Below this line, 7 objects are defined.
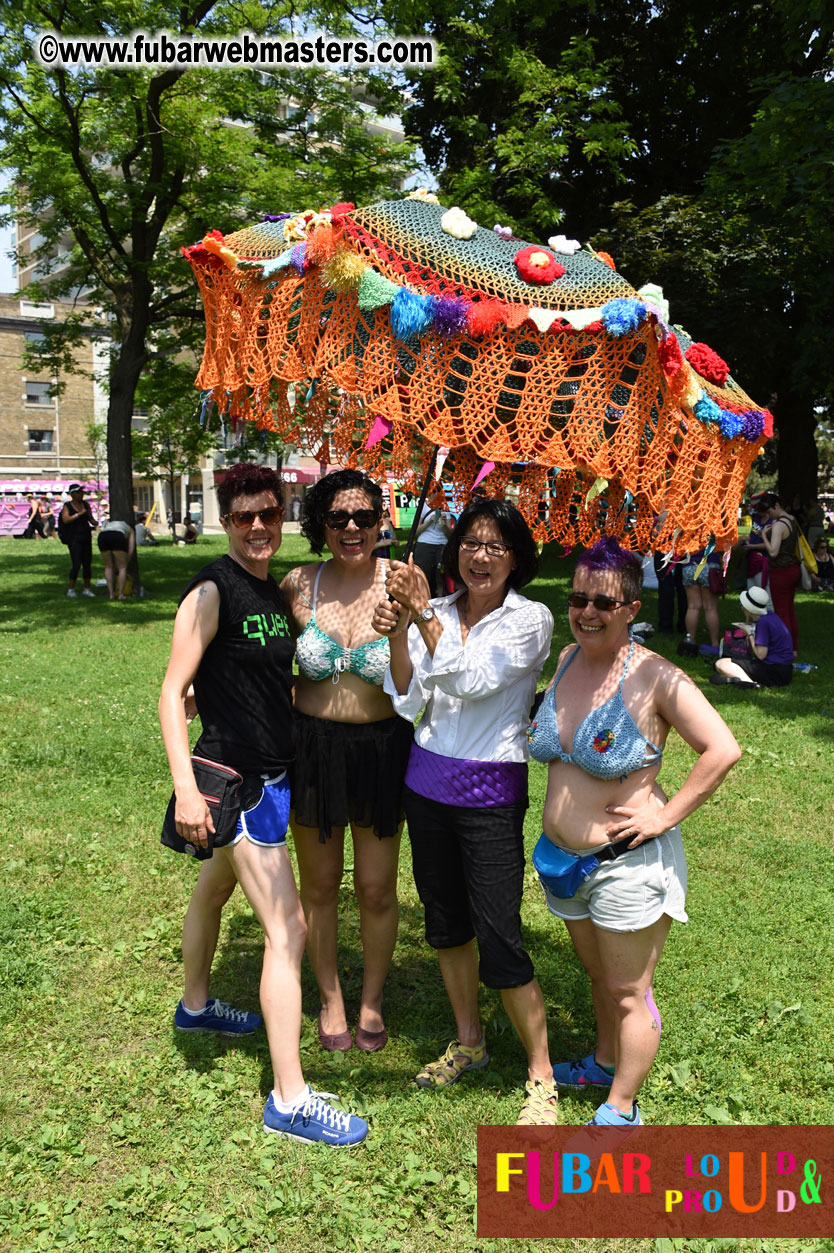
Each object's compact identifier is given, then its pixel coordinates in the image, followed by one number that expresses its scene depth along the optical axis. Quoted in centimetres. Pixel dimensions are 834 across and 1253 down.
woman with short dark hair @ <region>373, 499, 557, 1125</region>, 301
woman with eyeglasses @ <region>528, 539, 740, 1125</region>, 281
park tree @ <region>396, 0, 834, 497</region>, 1112
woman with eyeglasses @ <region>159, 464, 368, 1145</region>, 304
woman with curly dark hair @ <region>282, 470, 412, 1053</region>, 324
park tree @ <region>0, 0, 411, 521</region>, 1361
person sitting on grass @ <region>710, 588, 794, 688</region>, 916
